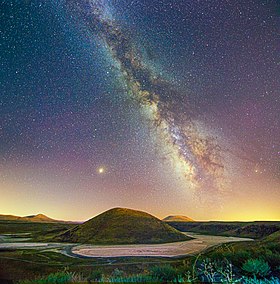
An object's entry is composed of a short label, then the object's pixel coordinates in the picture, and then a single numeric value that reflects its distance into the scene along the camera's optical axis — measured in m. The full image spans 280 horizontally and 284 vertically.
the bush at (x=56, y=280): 5.21
